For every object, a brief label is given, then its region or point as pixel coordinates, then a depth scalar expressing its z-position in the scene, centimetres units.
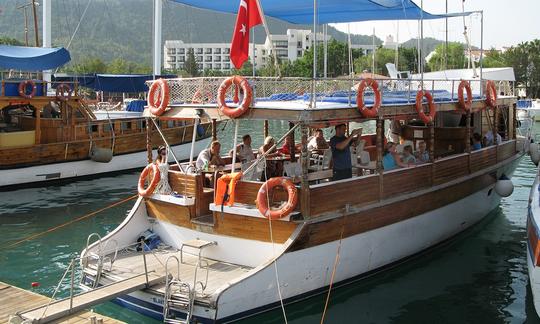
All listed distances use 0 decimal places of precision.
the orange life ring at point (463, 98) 1455
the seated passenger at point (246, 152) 1312
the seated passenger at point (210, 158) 1223
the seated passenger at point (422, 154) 1396
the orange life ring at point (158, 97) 1184
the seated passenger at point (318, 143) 1462
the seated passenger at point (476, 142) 1678
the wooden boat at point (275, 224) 991
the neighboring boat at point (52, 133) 2270
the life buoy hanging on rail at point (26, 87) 2289
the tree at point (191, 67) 10576
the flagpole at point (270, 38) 1135
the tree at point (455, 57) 9775
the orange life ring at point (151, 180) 1196
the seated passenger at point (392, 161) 1343
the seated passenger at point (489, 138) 1761
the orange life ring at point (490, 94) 1638
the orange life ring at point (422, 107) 1278
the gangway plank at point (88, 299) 850
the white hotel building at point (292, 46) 18968
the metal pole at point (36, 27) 3130
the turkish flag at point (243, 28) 1152
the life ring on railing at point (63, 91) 2436
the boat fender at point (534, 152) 2105
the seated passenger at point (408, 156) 1366
